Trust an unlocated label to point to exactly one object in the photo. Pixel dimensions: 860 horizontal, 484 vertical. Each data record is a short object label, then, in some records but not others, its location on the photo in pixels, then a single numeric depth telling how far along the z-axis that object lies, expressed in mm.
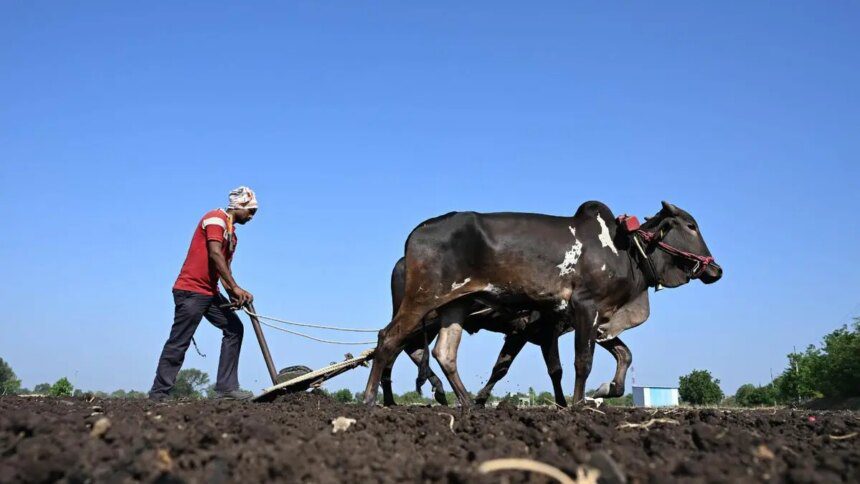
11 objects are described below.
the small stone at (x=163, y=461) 3175
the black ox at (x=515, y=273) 8336
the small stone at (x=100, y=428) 3969
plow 8743
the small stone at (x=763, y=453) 3493
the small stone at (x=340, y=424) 4965
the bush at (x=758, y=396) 66031
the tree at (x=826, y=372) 43281
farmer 8859
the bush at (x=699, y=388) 56094
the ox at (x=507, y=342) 9812
